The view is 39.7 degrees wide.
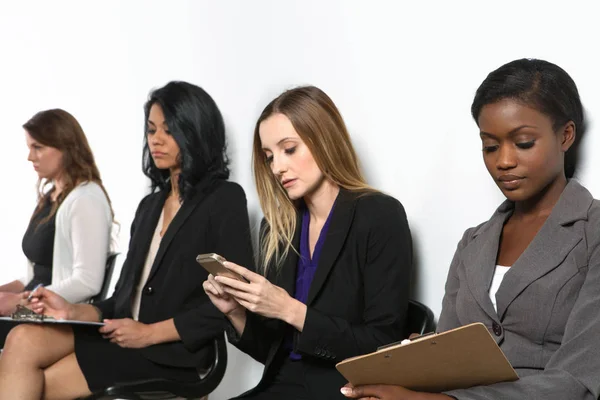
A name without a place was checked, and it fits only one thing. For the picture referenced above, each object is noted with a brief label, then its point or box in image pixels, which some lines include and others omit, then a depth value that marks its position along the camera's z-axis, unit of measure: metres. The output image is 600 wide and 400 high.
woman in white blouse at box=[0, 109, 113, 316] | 3.80
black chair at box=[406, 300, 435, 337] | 2.62
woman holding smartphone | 2.49
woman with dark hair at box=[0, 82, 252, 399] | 3.16
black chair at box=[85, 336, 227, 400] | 3.04
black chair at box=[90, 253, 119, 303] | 3.84
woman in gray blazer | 1.84
